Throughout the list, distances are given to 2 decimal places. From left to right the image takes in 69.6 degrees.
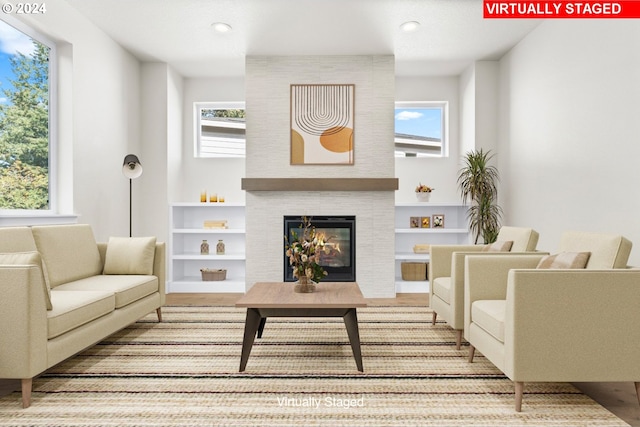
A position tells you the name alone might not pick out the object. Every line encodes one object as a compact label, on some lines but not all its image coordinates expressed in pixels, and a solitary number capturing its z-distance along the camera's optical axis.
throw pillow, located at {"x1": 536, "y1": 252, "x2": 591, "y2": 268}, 2.69
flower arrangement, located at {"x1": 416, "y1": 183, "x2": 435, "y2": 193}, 5.88
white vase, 5.90
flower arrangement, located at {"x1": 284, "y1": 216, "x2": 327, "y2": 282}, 3.27
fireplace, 5.44
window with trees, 3.65
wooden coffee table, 2.82
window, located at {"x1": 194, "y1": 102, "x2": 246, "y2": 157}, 6.34
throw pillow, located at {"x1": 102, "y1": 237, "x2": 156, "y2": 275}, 3.92
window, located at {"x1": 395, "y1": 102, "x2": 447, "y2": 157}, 6.30
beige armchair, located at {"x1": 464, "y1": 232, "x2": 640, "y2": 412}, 2.23
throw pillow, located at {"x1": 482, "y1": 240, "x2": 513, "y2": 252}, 3.70
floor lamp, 4.89
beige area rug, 2.22
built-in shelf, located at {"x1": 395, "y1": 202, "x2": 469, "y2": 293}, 5.99
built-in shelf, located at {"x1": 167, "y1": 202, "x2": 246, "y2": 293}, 6.02
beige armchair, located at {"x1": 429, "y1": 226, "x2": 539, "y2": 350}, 3.28
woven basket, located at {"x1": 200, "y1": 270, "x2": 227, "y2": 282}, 5.88
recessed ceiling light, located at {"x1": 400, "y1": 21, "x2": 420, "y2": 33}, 4.48
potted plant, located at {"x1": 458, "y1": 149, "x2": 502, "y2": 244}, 5.38
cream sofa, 2.33
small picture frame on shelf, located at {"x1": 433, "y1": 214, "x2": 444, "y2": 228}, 6.04
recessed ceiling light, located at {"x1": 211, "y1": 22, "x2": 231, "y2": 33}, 4.54
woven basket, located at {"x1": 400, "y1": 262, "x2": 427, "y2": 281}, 5.82
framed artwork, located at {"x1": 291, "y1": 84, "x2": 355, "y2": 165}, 5.44
